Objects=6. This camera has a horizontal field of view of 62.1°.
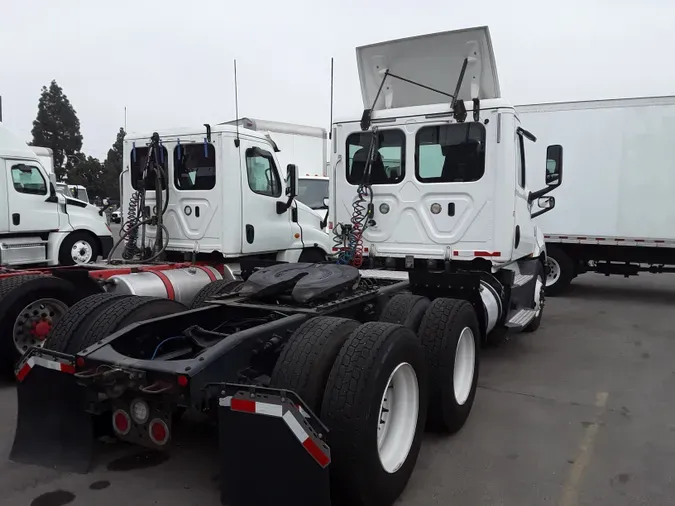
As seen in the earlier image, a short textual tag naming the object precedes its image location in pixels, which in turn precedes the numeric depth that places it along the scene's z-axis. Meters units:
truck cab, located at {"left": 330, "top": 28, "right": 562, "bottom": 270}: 5.75
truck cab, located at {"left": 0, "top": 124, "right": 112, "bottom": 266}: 9.40
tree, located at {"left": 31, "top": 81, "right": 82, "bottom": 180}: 61.50
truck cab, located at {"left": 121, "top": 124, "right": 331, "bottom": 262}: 7.03
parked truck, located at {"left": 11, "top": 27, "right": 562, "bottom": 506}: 2.79
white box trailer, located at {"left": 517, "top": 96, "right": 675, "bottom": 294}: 9.84
